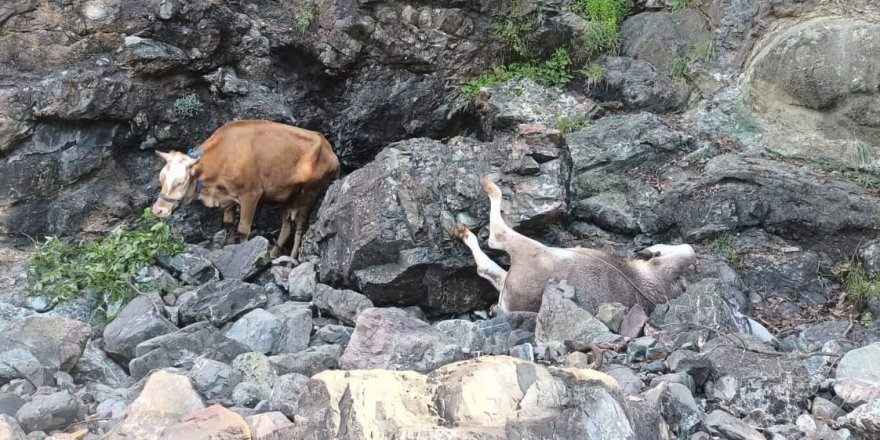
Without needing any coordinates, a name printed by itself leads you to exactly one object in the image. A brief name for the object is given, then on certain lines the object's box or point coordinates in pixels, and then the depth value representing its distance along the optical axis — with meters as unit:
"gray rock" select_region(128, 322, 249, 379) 5.96
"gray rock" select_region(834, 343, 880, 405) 5.04
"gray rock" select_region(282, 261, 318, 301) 8.04
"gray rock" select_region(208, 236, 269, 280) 8.27
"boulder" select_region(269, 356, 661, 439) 3.82
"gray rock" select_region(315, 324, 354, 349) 6.75
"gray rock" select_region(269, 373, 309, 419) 4.75
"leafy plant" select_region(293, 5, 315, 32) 10.70
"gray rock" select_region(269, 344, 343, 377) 5.56
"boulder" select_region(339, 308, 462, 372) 5.36
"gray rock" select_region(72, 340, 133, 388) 6.05
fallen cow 7.41
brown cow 9.44
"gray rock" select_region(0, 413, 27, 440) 4.33
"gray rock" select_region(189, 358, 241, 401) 5.11
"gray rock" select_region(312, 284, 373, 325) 7.37
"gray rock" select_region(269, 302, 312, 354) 6.59
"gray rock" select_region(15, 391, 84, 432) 4.73
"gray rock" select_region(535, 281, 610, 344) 6.23
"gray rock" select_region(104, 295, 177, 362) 6.43
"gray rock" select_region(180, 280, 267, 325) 6.99
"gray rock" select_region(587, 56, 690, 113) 10.40
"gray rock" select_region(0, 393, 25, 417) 4.87
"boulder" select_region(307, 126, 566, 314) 7.94
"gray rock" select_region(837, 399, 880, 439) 4.61
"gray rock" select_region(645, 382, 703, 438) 4.63
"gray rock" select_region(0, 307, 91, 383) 5.55
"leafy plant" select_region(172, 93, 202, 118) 10.15
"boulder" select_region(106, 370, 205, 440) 4.27
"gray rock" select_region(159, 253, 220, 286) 8.09
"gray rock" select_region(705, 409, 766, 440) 4.59
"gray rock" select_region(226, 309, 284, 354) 6.54
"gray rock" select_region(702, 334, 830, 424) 5.20
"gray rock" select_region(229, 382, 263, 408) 5.04
